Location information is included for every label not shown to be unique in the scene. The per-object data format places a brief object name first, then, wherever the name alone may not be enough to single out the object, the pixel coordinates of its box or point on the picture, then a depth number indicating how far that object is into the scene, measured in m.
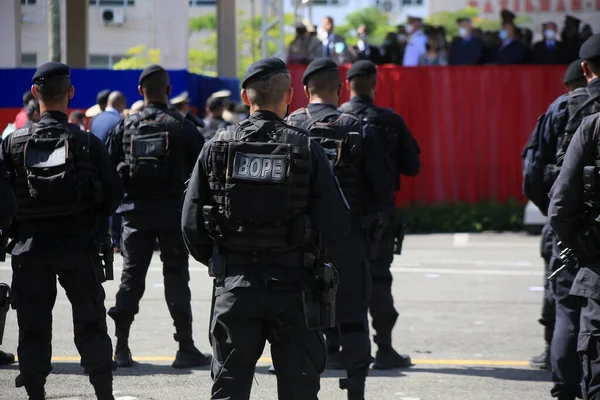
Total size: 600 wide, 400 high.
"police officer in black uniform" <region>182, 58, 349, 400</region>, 10.00
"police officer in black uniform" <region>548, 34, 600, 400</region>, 10.58
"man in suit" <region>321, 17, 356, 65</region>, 39.12
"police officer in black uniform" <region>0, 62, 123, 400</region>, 12.54
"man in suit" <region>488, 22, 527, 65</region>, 36.87
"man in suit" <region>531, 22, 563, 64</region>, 36.56
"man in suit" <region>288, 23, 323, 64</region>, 38.78
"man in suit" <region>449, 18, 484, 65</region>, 37.28
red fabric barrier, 36.72
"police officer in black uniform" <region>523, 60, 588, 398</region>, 12.62
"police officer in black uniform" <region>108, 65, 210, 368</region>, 15.81
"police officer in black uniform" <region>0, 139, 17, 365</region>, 11.21
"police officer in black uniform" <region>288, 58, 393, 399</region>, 13.40
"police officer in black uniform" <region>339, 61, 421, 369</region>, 15.98
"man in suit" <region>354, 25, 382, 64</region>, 38.66
